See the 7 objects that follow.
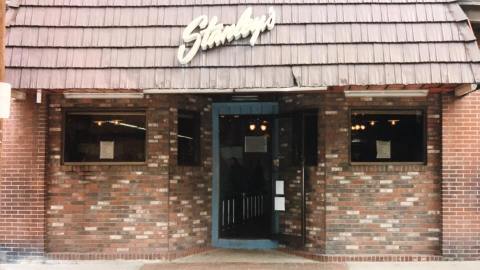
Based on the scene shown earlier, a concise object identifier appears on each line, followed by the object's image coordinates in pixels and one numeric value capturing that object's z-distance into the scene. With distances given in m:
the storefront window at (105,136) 10.33
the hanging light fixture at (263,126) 11.52
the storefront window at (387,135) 10.23
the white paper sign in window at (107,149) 10.33
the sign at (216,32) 9.07
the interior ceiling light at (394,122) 10.28
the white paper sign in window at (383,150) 10.26
